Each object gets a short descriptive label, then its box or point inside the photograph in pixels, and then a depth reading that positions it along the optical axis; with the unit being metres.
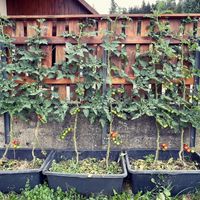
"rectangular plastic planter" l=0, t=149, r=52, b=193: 2.21
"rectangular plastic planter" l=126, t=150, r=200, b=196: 2.19
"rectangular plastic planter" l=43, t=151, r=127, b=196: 2.16
